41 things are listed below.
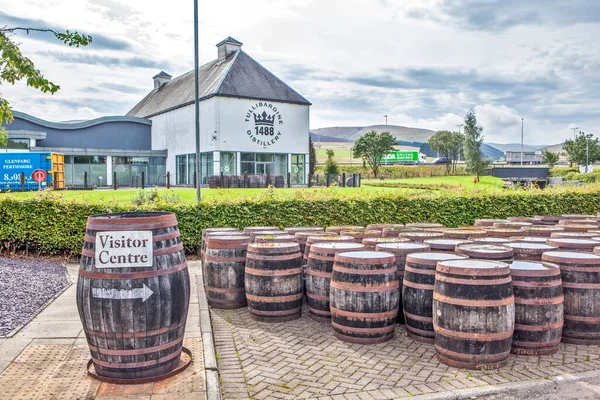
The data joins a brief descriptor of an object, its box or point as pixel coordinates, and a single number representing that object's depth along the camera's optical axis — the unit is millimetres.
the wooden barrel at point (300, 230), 9219
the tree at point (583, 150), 75438
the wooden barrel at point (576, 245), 7227
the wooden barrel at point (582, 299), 5969
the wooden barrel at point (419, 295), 6004
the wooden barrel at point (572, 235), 8320
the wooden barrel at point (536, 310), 5641
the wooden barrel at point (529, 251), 6789
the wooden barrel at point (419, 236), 8105
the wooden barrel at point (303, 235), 8297
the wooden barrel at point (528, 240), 7762
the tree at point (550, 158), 86188
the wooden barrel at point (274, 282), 6887
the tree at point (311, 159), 49162
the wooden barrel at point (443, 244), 7129
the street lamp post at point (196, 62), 13984
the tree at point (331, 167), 51647
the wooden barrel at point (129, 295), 4492
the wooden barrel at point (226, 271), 7520
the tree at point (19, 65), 5375
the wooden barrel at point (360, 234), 8384
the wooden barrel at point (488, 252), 6340
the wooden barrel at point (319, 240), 7746
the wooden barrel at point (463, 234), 8341
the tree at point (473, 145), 55688
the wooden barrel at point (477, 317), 5262
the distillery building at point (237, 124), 38938
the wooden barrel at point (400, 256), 6664
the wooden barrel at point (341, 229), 9281
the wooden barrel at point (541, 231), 9156
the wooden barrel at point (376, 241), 7551
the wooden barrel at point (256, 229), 9423
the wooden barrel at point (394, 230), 8727
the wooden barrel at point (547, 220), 12014
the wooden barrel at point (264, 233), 8750
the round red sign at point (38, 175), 28044
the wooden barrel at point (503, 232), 8742
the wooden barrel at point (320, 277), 6828
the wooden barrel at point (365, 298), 6008
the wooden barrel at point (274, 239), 7664
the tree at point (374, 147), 68500
